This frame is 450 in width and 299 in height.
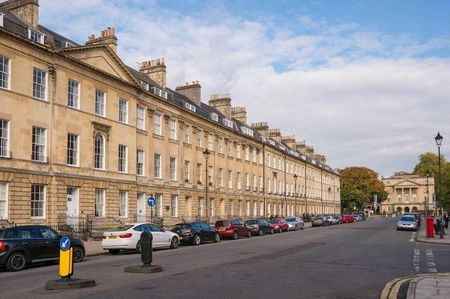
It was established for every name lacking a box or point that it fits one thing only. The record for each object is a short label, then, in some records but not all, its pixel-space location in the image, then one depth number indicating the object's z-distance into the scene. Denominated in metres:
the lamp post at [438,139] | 36.50
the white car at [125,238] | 24.28
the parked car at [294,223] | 53.11
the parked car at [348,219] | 82.49
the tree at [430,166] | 129.89
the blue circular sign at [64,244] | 12.48
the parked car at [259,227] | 43.12
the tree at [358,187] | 135.38
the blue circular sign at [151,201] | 34.53
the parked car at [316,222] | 67.12
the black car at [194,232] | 30.75
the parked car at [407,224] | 49.31
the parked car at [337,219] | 75.25
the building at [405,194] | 189.12
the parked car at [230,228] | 37.31
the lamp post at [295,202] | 86.75
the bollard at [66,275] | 12.18
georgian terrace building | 29.88
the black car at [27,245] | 17.20
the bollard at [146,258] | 15.12
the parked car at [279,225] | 49.09
